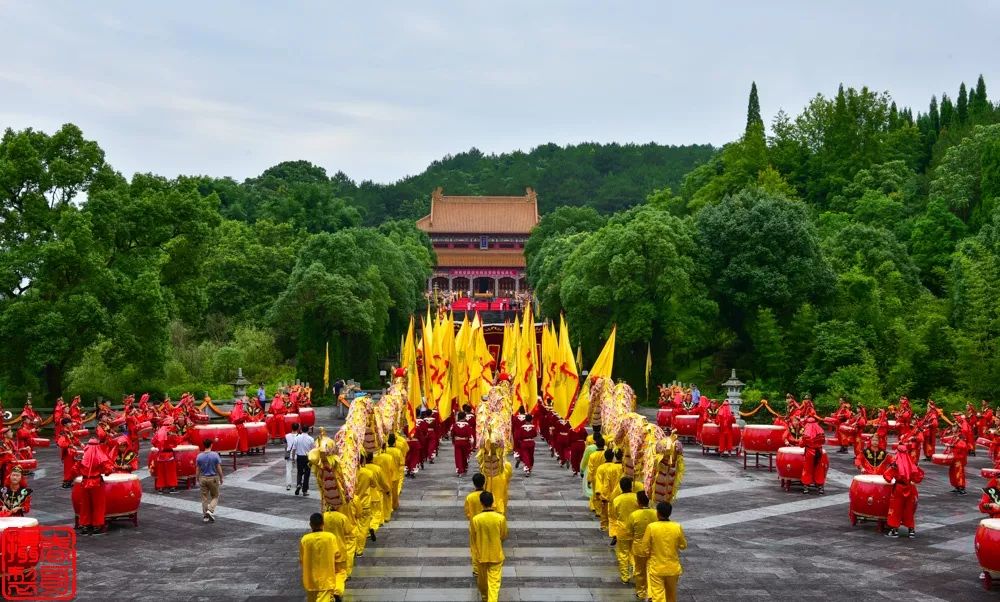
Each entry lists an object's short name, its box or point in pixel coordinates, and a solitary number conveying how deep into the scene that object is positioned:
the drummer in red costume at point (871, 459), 13.45
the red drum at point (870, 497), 12.91
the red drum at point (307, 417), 24.77
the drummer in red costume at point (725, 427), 21.02
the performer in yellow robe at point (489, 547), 9.37
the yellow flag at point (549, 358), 22.31
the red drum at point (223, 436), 19.48
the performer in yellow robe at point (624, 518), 10.45
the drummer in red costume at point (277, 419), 23.75
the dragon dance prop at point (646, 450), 10.76
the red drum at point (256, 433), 21.12
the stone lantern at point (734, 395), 22.86
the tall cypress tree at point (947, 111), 58.62
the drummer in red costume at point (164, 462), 16.25
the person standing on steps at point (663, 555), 8.92
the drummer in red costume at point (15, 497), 10.57
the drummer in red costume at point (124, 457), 13.85
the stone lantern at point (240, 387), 24.69
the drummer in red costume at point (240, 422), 20.72
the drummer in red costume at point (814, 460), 16.08
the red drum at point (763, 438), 18.77
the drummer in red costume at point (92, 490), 12.84
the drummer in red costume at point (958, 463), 16.00
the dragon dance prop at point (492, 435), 12.52
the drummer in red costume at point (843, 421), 20.61
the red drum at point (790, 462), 16.23
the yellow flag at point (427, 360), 21.22
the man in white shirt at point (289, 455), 16.35
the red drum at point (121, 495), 13.09
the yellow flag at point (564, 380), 21.03
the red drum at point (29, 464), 15.27
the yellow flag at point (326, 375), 32.56
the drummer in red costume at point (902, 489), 12.51
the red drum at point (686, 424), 23.17
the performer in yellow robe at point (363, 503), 11.50
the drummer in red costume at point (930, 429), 19.58
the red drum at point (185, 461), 16.62
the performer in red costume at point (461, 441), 17.50
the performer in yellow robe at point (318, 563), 8.91
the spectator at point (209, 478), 13.67
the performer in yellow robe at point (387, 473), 13.30
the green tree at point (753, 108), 58.72
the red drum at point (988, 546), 9.95
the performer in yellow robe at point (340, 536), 9.60
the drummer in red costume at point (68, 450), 16.05
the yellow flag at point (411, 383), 19.00
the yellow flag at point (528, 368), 22.34
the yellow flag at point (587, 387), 18.25
